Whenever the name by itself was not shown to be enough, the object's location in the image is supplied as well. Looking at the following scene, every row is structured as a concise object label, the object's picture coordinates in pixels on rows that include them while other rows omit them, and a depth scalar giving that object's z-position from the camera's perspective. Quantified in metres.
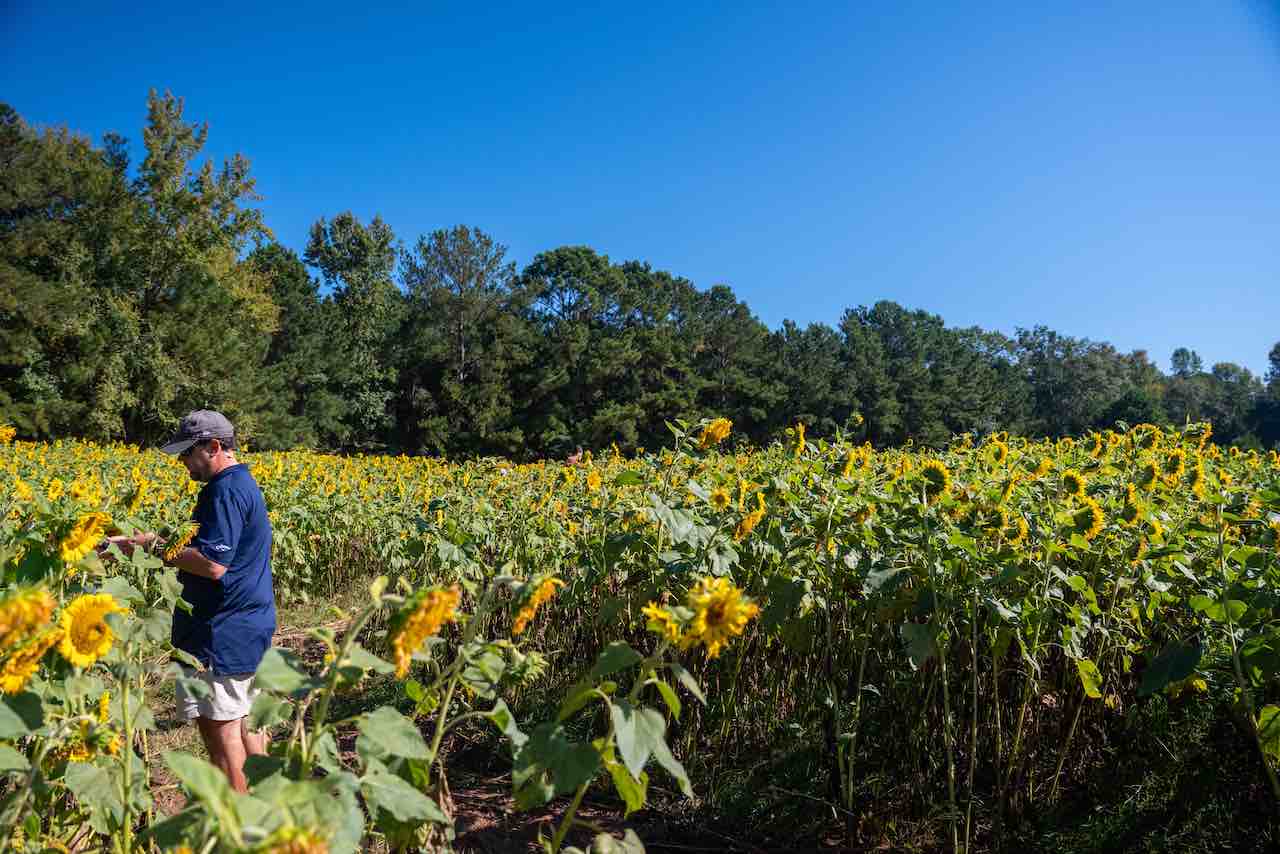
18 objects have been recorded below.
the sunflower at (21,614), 0.93
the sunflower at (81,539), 1.53
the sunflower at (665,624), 1.20
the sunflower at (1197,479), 2.64
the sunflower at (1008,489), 2.56
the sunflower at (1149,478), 2.66
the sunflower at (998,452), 3.60
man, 2.65
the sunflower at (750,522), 2.72
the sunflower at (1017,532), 2.52
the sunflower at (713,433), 2.87
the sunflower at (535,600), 1.29
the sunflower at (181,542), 2.56
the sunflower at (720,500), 2.78
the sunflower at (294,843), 0.69
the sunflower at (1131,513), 2.39
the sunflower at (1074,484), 2.57
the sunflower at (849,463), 3.09
